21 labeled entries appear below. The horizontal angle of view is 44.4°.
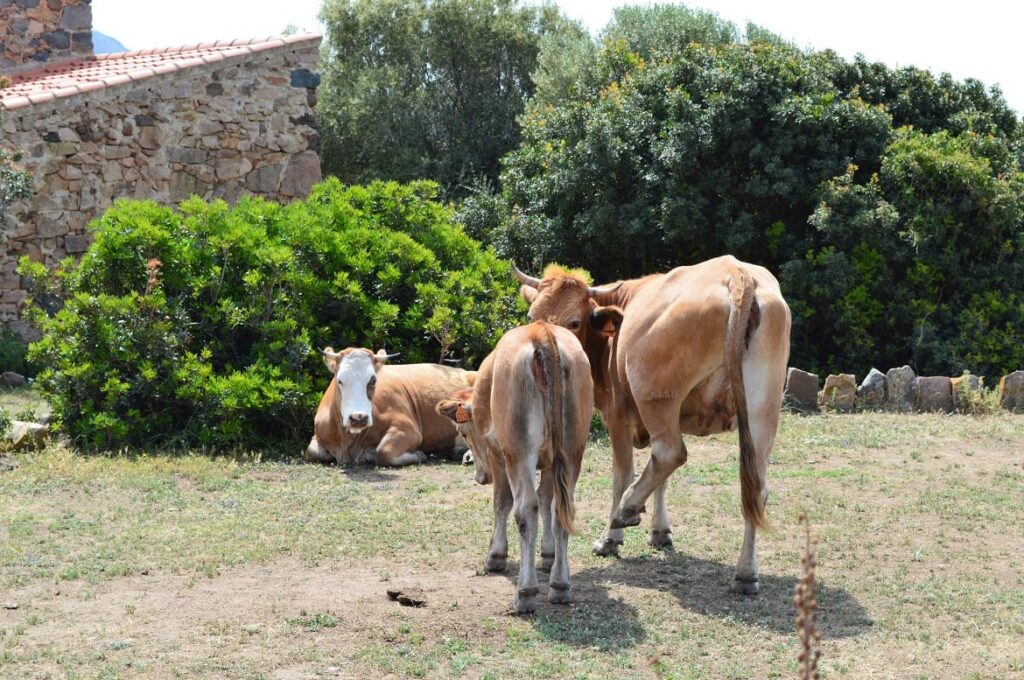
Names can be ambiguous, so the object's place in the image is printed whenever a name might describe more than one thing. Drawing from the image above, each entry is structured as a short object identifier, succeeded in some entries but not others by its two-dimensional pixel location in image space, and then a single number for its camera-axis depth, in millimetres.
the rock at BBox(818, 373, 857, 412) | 14656
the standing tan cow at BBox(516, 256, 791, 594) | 7234
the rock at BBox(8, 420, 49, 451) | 11922
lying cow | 11797
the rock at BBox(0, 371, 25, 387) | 16734
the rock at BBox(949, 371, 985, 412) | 14414
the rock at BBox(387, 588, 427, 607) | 7141
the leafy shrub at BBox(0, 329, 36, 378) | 17500
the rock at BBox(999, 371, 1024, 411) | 14539
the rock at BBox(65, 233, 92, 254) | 18594
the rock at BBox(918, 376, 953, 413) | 14555
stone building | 18391
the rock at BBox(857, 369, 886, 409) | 14812
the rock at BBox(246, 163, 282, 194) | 20281
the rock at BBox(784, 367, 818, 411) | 14648
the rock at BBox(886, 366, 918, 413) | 14711
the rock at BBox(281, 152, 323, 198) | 20562
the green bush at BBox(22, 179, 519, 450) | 12383
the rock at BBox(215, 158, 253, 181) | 20031
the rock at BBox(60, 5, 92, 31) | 22938
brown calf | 6930
